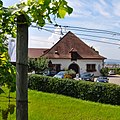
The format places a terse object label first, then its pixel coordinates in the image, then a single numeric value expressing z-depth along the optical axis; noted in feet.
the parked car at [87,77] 97.65
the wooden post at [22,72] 6.06
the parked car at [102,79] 84.79
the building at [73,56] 126.29
